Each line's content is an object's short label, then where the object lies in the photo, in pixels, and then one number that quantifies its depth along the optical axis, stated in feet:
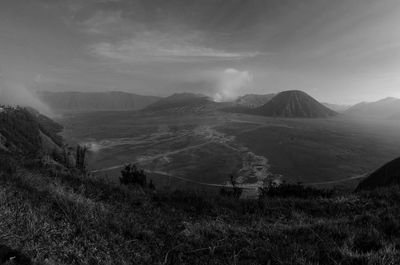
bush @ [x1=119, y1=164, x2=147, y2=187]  121.18
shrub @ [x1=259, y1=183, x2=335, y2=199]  81.92
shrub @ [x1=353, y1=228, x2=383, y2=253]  18.15
